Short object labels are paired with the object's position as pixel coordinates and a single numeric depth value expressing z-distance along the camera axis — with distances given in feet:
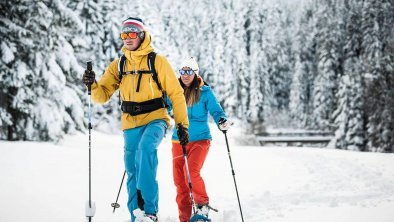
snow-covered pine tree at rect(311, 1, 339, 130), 157.17
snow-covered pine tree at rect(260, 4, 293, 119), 180.75
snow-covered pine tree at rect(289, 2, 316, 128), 182.91
